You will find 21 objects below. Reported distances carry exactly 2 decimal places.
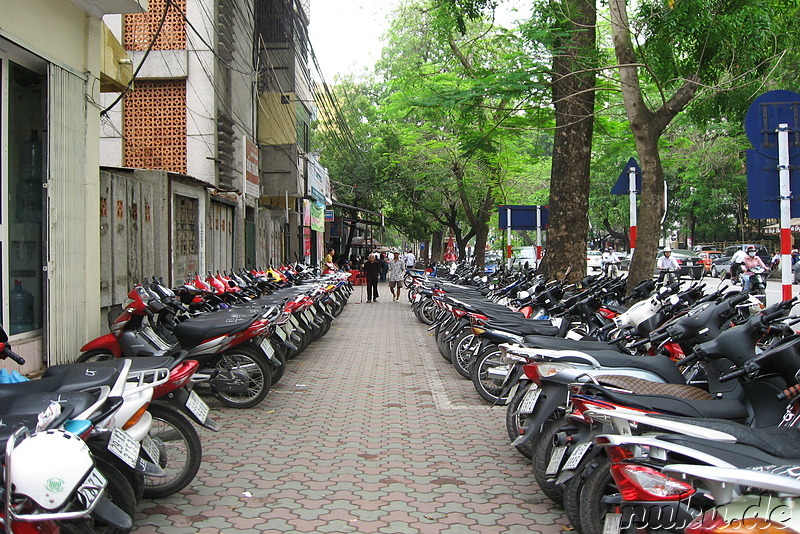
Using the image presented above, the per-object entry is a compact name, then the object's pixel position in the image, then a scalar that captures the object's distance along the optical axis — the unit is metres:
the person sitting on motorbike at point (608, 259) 33.74
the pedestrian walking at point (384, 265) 37.49
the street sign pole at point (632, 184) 11.27
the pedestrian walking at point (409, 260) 27.85
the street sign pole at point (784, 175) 6.71
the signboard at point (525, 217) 17.25
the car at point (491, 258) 36.38
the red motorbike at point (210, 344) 6.97
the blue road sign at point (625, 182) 11.33
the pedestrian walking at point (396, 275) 22.59
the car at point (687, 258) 35.03
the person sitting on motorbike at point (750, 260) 16.14
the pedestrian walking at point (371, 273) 21.61
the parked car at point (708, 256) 34.84
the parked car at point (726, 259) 33.42
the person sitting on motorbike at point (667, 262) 21.97
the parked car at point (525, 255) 37.10
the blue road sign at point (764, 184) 6.86
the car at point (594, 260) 37.72
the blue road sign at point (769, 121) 6.80
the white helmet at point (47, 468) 2.79
